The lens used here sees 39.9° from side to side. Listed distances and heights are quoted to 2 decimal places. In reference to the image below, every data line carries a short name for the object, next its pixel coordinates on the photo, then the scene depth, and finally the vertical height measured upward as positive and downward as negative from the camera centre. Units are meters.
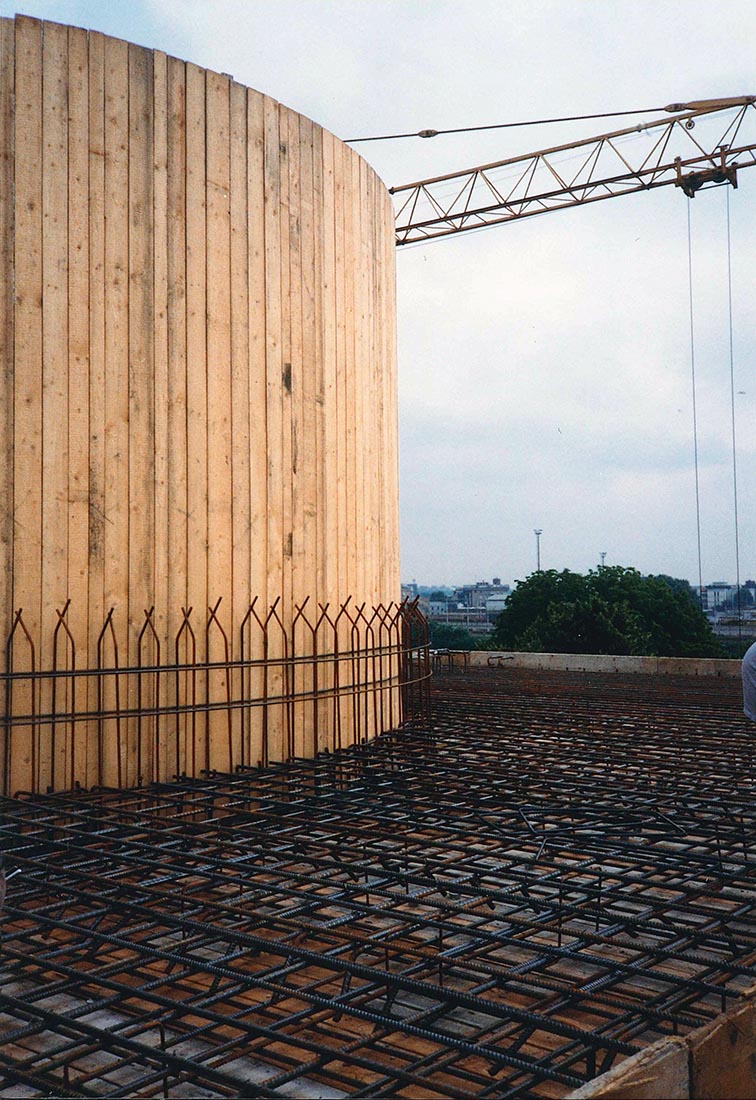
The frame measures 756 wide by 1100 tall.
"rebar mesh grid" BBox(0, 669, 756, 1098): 2.93 -1.21
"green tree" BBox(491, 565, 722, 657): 31.55 -0.17
